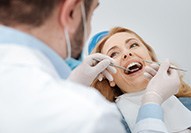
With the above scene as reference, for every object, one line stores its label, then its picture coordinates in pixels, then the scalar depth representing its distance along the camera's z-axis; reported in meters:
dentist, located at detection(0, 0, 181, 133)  0.55
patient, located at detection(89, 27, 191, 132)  1.35
